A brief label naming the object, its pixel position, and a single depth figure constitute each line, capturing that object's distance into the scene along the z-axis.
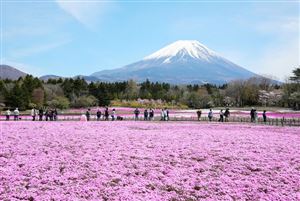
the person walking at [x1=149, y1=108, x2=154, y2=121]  47.26
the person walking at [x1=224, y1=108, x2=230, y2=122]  46.52
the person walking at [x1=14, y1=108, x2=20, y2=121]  44.72
